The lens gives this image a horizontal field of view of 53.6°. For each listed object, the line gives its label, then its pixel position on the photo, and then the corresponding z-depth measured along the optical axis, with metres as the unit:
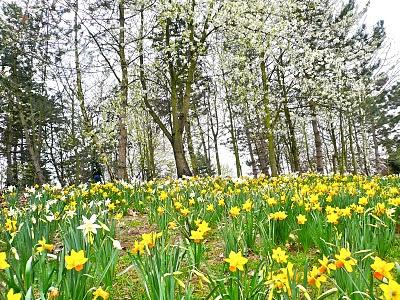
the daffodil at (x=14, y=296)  1.20
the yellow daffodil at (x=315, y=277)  1.45
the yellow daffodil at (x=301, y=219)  2.87
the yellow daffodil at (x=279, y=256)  1.70
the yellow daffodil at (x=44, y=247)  2.03
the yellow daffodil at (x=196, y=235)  2.04
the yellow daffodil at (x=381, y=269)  1.32
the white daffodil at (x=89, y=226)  2.21
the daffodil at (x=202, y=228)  2.17
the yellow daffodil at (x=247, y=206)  3.30
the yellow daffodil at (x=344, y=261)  1.51
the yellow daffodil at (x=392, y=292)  1.16
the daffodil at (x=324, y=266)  1.49
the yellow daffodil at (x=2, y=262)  1.55
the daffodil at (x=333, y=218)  2.57
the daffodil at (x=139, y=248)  1.94
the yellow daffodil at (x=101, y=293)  1.46
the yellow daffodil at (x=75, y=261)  1.57
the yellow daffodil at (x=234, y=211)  3.03
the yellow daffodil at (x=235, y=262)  1.55
